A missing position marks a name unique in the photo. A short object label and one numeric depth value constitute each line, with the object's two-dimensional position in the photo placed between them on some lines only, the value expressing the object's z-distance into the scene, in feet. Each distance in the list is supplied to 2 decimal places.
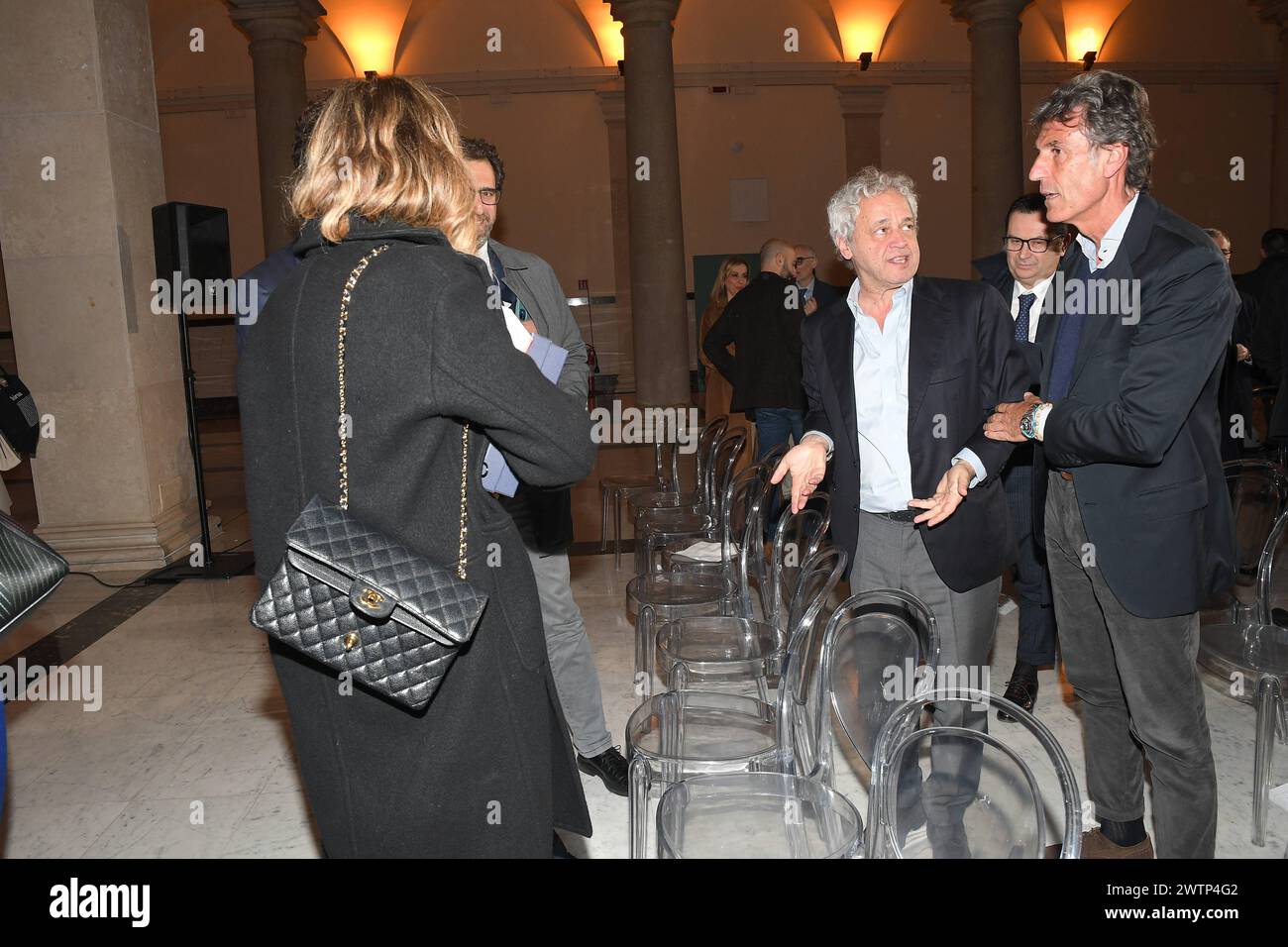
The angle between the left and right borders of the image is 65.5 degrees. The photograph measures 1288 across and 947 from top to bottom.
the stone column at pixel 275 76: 32.50
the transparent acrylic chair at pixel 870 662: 6.97
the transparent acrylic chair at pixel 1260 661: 8.63
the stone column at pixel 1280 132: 39.14
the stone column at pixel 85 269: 18.62
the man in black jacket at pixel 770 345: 19.45
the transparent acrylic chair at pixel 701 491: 15.38
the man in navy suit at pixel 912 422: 8.11
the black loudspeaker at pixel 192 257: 17.98
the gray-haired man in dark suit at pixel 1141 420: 6.57
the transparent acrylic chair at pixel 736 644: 9.82
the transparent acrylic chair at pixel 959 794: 5.10
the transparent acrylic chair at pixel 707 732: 7.29
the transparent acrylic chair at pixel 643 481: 18.78
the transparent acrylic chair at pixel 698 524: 14.69
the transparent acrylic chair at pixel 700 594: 11.17
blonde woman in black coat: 4.56
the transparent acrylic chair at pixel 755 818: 6.23
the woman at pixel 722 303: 22.66
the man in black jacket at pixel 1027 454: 11.78
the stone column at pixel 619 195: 45.62
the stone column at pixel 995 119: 33.81
